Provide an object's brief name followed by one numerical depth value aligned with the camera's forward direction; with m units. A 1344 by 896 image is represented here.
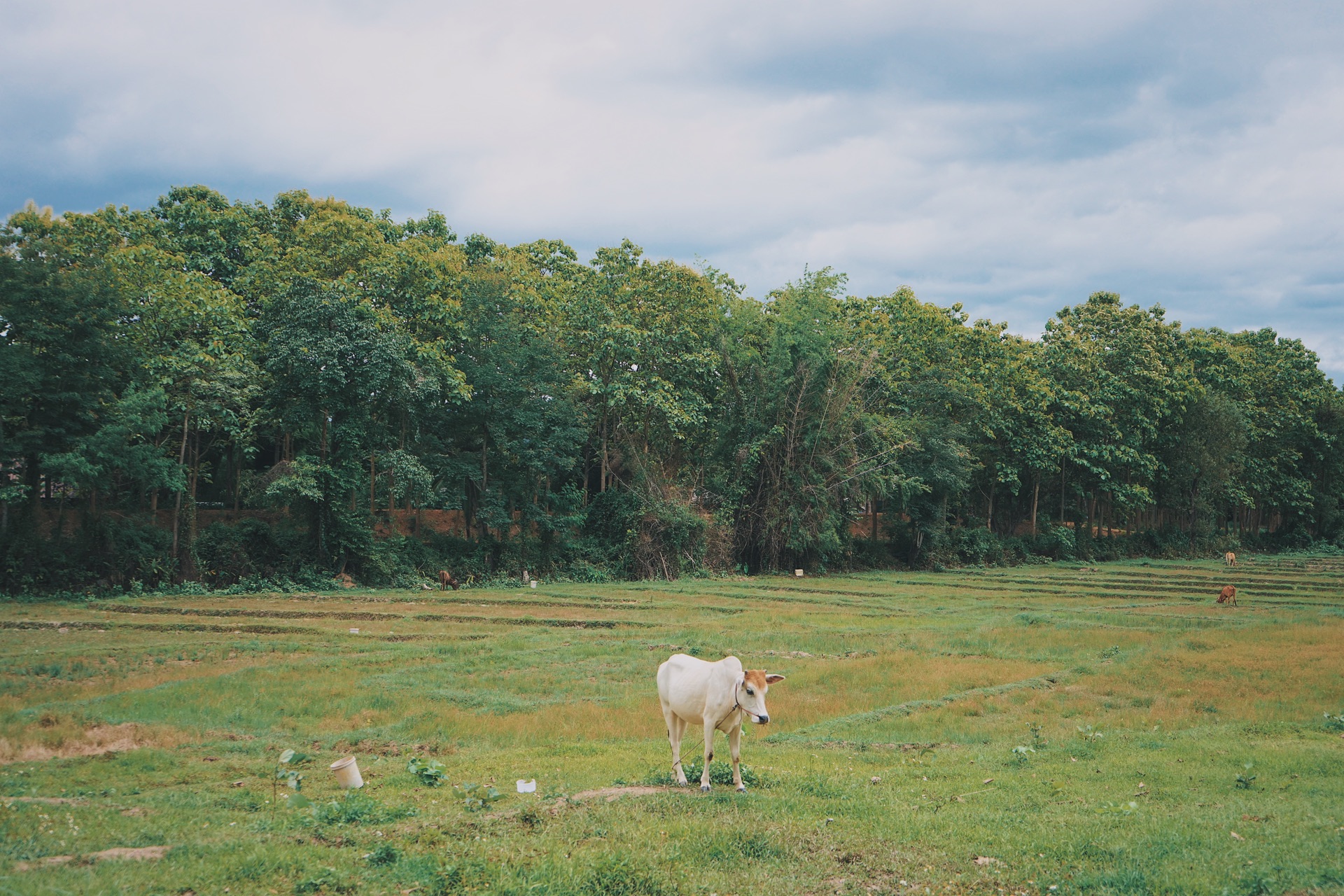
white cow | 9.28
